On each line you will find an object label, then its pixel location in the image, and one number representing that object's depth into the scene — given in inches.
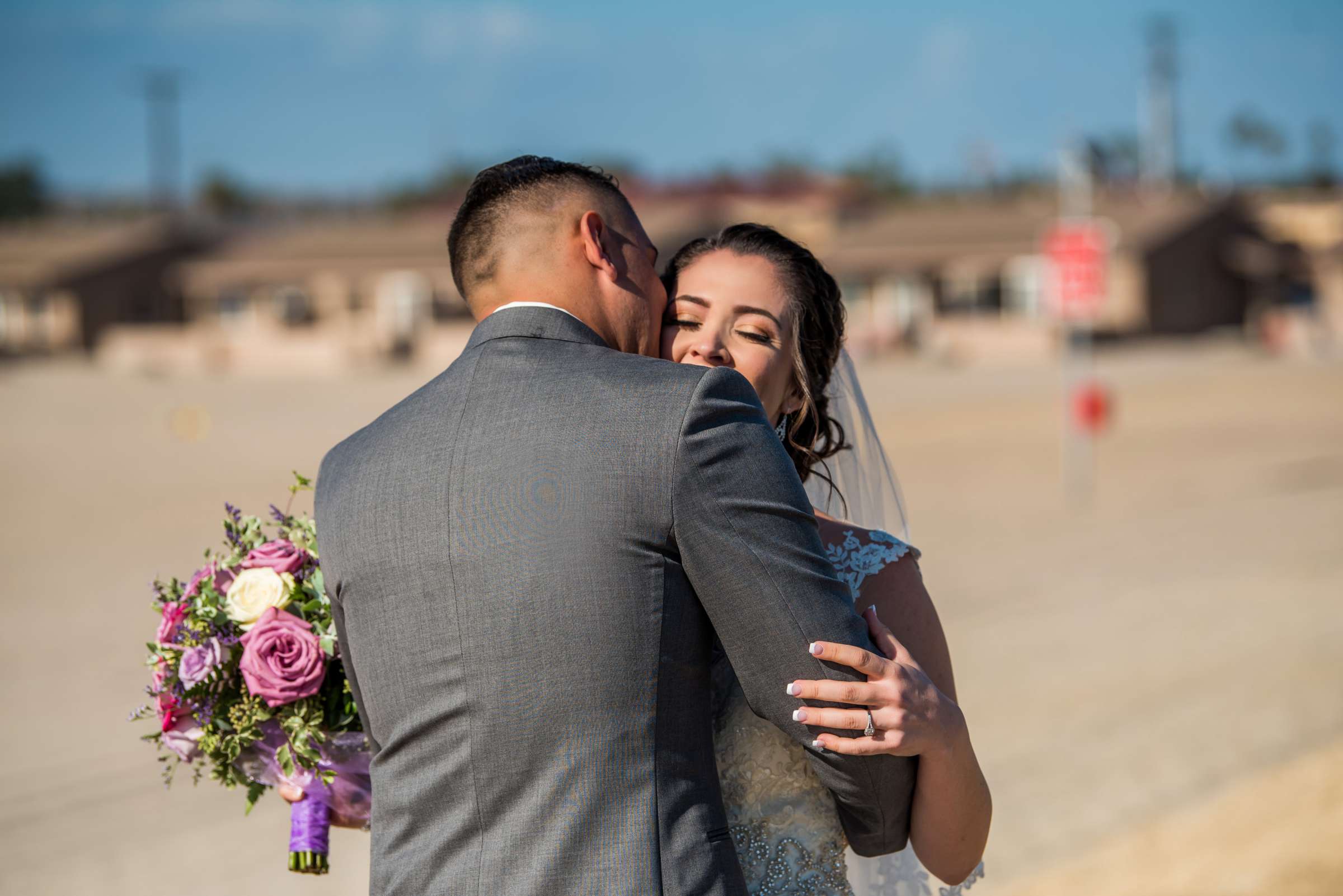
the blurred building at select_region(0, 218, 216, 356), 2217.0
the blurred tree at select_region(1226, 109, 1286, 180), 4212.6
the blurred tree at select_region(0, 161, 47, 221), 4126.5
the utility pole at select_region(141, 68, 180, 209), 3073.3
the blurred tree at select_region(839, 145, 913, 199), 4360.2
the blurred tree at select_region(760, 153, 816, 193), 3543.3
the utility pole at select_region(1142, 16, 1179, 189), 3270.2
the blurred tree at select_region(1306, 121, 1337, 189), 3292.3
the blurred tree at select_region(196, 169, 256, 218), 3826.5
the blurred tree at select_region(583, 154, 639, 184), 4010.8
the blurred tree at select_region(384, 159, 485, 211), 4089.1
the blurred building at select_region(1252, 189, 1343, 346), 1760.6
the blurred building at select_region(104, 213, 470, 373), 1772.9
